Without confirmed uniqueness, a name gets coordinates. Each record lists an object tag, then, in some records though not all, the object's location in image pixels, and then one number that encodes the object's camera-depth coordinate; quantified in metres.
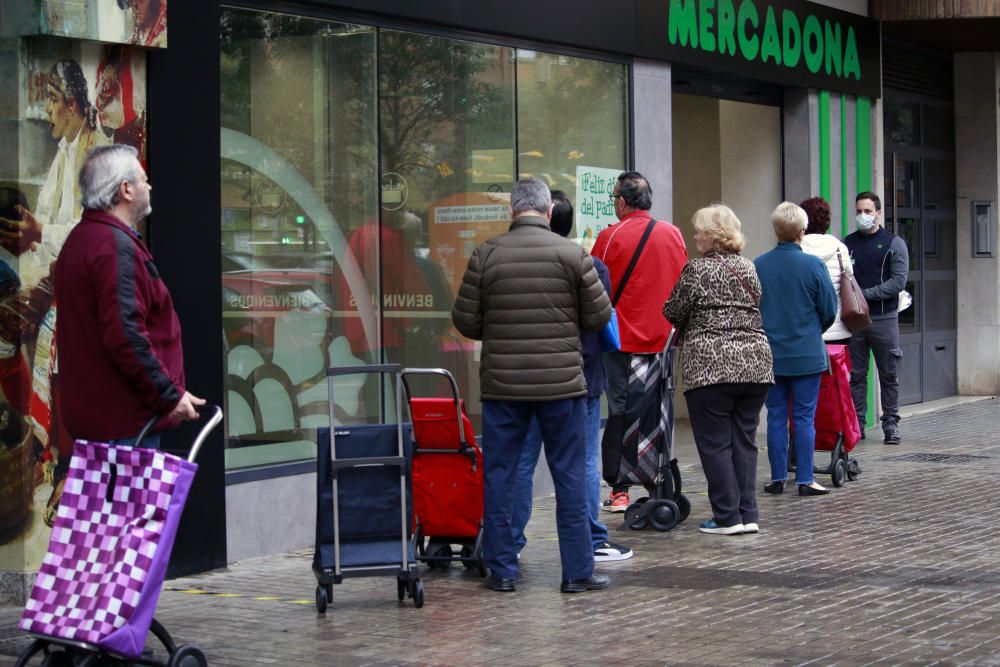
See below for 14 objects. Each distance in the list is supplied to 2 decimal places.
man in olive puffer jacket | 7.59
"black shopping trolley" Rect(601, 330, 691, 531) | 9.52
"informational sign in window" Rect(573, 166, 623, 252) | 12.18
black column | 8.21
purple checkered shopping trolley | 5.43
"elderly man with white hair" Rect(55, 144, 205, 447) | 5.71
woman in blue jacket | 10.55
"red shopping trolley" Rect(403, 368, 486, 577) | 7.94
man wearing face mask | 14.02
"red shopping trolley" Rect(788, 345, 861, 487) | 11.42
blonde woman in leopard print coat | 9.16
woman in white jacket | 11.47
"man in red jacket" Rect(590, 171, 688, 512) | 9.57
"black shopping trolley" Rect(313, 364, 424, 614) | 7.38
